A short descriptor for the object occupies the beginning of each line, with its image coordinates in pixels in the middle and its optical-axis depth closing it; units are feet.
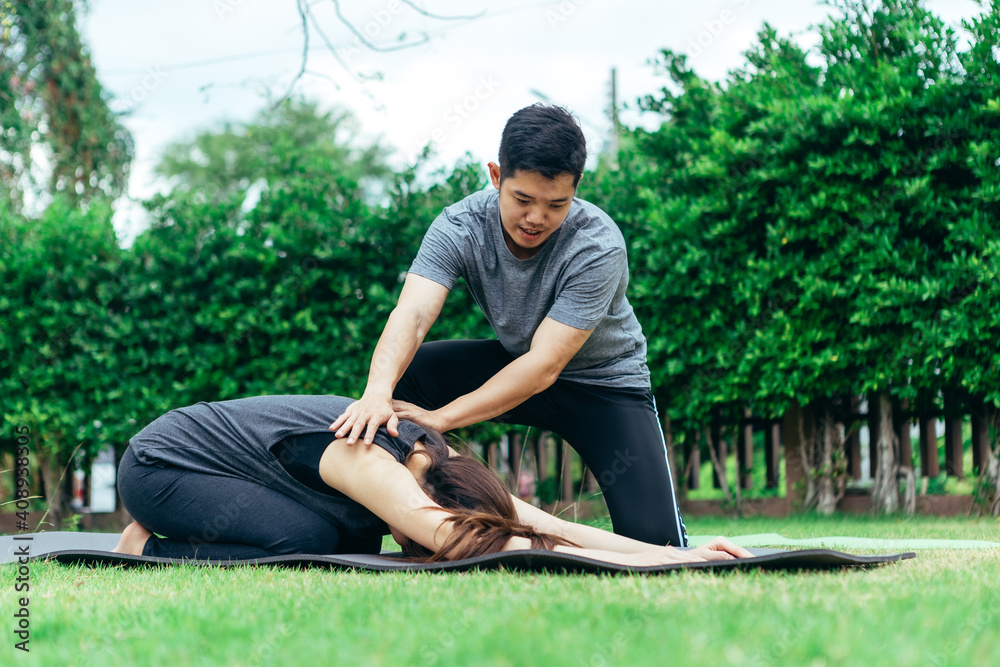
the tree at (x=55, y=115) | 31.14
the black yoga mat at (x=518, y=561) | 6.77
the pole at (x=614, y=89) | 54.24
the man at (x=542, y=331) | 8.95
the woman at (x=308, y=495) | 7.35
